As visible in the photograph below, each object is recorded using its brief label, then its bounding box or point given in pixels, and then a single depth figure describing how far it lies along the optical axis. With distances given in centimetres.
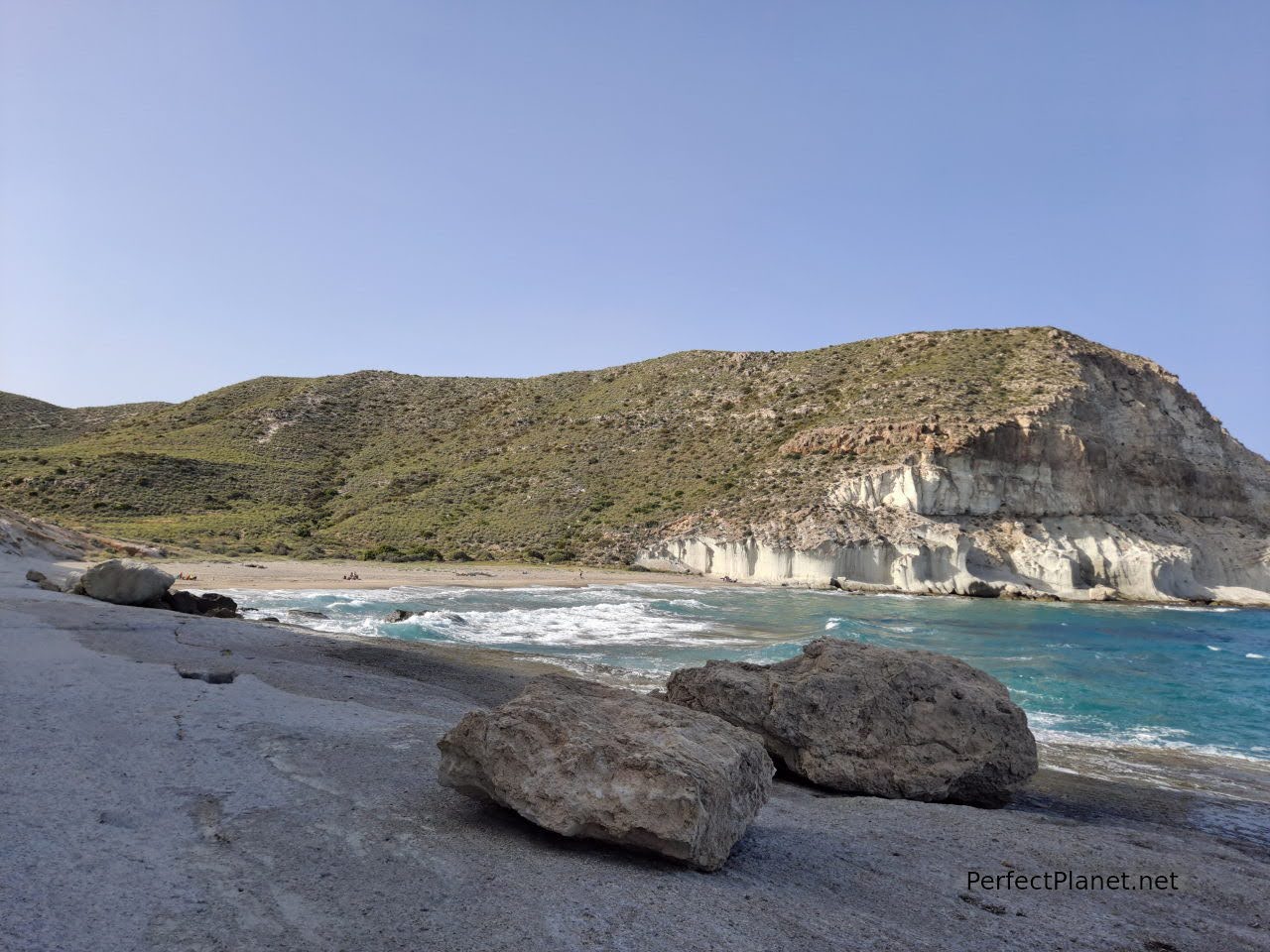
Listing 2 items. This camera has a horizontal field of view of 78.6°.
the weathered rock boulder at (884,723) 838
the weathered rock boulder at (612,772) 483
